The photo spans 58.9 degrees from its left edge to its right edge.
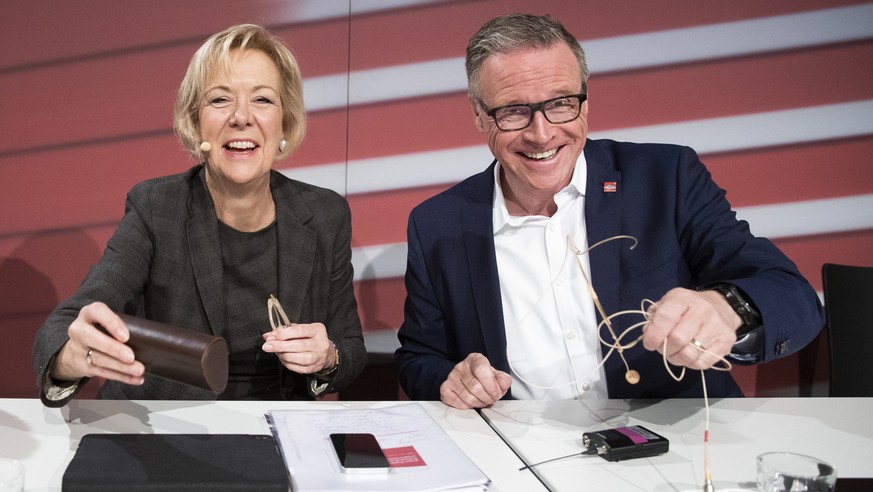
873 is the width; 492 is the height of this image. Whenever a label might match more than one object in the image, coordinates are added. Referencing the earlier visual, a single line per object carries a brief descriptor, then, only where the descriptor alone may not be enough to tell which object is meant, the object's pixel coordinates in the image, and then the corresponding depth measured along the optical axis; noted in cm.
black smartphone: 137
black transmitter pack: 147
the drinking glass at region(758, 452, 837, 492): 125
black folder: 124
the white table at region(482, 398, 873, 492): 140
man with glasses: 207
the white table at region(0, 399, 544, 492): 142
